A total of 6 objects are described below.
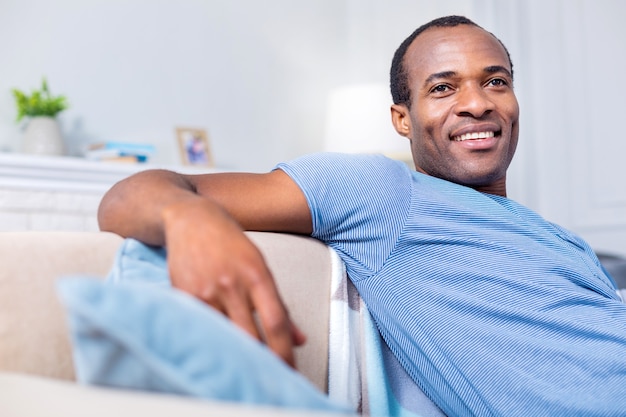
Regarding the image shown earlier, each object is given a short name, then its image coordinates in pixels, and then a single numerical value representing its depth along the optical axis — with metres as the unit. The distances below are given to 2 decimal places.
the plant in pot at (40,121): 2.88
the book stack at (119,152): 2.96
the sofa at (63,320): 0.46
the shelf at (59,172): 2.68
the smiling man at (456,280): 1.05
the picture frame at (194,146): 3.29
